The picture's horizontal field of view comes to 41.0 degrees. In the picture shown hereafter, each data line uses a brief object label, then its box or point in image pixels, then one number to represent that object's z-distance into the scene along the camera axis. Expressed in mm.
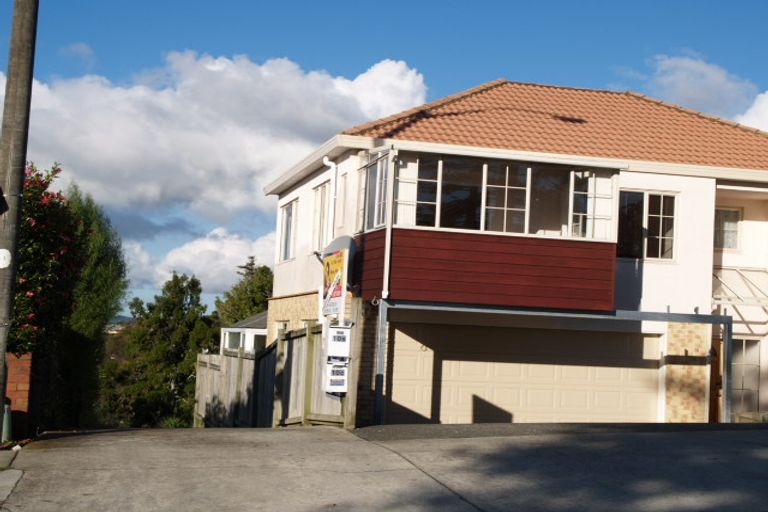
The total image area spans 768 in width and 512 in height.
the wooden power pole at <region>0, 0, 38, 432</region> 10906
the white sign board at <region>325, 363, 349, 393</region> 14102
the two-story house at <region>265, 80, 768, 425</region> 18234
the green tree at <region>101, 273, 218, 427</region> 35500
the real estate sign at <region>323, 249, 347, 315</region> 17859
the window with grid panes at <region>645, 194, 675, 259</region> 20734
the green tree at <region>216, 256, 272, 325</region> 47594
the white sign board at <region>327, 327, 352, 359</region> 14082
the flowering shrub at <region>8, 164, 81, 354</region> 12398
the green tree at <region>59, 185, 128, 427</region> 27656
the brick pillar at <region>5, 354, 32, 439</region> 12797
